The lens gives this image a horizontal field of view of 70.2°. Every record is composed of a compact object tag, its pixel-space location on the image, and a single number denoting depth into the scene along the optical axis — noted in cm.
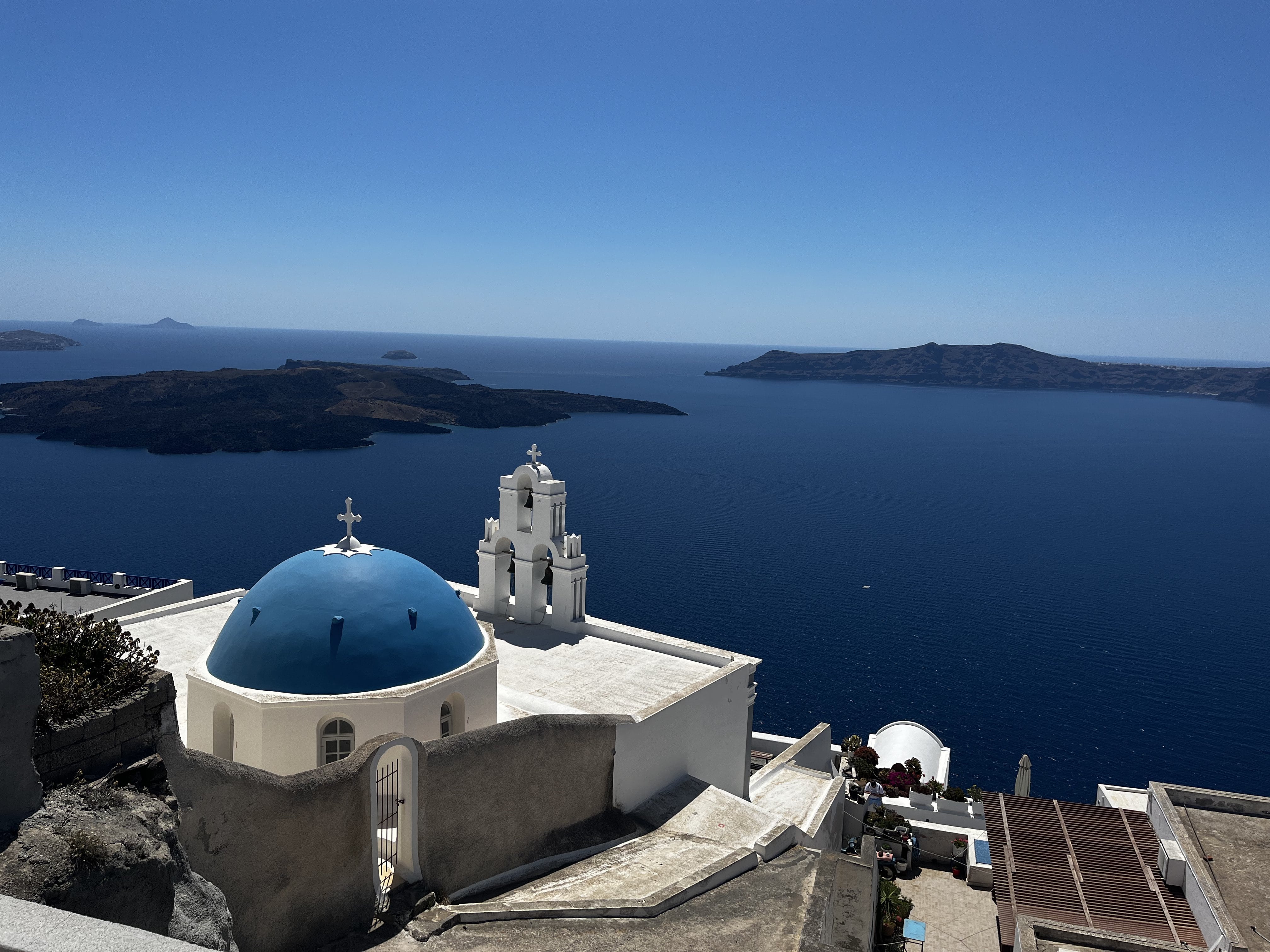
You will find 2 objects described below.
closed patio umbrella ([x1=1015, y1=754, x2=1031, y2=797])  2736
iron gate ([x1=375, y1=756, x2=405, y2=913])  1213
